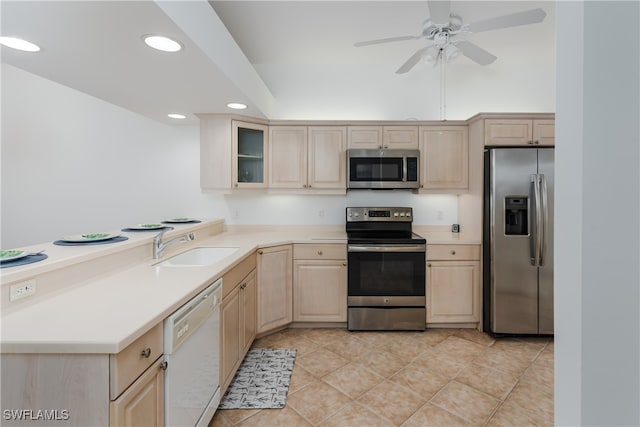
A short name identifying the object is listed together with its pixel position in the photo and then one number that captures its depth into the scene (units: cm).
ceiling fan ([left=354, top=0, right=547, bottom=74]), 187
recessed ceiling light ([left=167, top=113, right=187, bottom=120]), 298
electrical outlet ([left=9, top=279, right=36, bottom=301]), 118
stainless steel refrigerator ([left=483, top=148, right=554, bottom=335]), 266
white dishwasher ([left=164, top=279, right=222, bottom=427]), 122
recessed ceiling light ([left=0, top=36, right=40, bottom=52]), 150
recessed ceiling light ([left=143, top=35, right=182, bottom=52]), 152
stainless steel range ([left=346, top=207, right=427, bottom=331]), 287
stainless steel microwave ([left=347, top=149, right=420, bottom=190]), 311
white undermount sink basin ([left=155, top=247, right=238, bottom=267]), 242
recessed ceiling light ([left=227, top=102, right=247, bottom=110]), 266
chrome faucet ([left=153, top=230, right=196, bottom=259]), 207
